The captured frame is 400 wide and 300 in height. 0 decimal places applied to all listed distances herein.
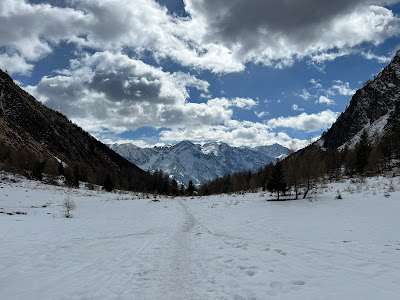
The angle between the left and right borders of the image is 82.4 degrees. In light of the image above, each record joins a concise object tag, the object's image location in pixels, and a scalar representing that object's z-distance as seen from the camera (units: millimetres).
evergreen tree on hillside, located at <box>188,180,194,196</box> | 123562
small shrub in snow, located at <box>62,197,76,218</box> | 22217
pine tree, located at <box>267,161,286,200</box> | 33912
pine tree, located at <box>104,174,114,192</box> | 79625
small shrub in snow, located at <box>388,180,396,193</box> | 23259
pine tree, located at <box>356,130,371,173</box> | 55897
